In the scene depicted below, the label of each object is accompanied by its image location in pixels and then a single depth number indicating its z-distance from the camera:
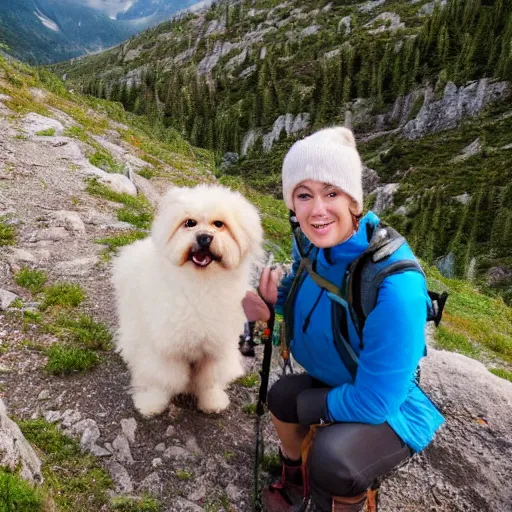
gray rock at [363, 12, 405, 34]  125.50
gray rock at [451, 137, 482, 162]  72.06
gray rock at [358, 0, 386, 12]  145.50
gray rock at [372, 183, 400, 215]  65.25
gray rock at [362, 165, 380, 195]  70.62
